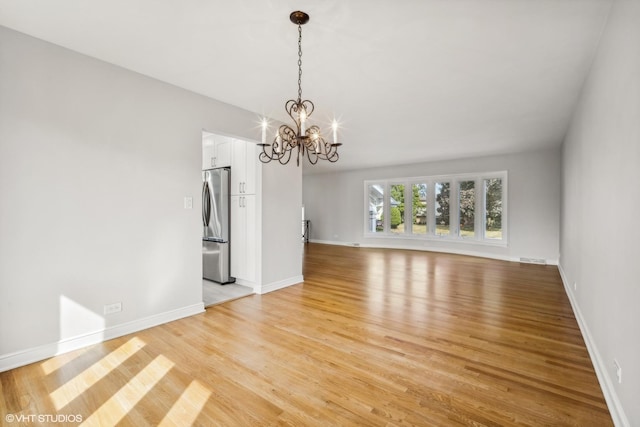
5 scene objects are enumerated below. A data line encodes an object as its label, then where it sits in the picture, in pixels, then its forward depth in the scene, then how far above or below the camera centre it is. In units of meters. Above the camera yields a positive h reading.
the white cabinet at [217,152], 4.90 +1.01
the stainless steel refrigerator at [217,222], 4.79 -0.18
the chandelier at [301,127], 2.12 +0.68
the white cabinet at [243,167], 4.47 +0.68
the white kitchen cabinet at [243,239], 4.52 -0.43
